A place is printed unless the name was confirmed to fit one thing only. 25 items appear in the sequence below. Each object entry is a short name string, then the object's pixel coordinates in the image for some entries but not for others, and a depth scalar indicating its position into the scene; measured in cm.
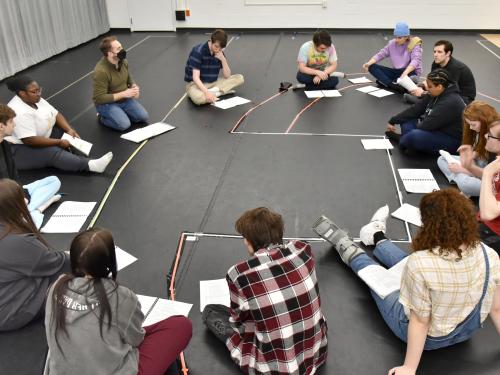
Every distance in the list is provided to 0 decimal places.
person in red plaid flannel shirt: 179
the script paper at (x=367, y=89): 573
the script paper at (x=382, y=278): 240
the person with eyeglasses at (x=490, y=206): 258
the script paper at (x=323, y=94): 558
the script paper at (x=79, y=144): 399
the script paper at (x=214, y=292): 251
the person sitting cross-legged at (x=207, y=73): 531
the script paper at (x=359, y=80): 608
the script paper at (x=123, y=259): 281
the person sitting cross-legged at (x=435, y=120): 375
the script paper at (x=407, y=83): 535
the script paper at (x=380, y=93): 556
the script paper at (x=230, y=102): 531
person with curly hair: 177
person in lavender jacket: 560
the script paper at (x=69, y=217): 317
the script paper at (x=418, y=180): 353
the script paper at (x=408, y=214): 315
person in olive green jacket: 455
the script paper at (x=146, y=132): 452
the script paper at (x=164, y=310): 238
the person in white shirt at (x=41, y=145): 369
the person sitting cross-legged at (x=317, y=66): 567
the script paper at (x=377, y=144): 423
